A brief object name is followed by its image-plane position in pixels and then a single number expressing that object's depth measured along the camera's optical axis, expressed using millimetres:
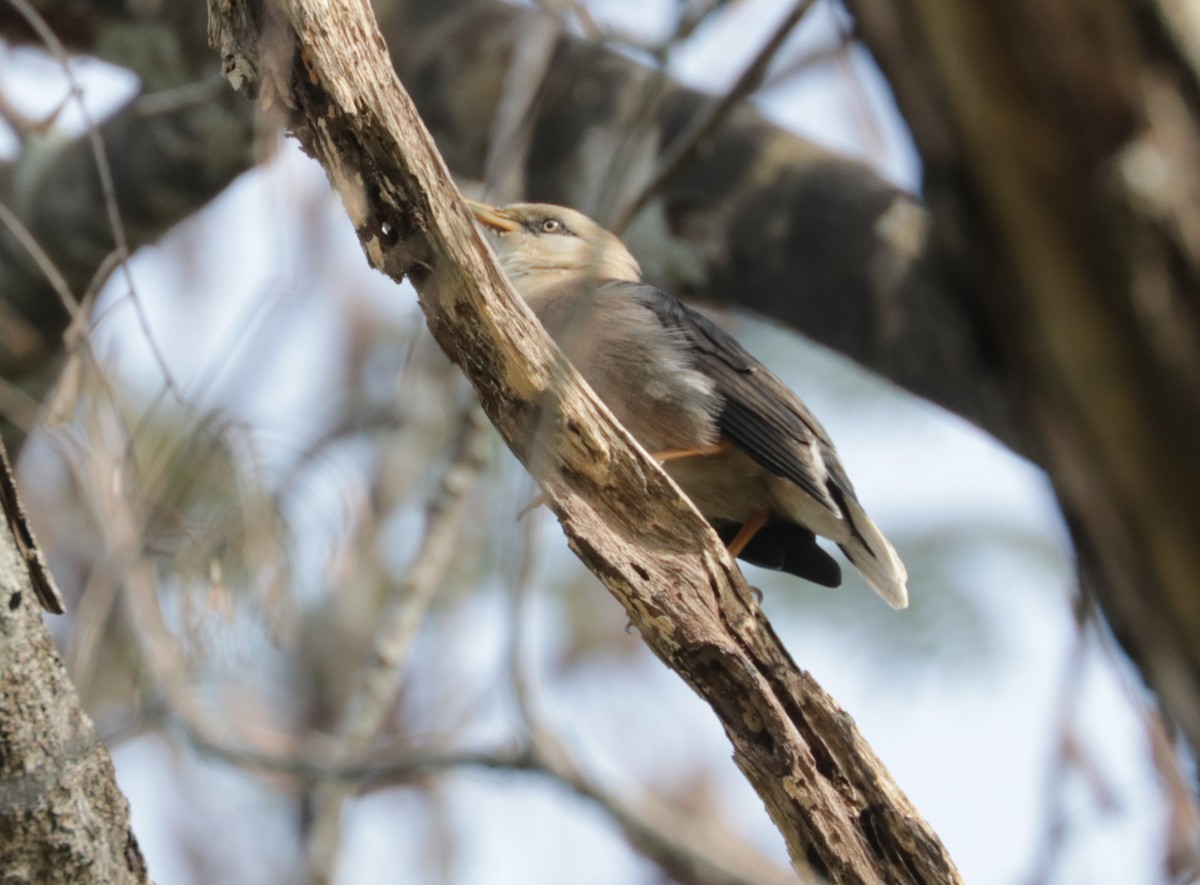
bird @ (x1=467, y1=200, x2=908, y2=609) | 9664
